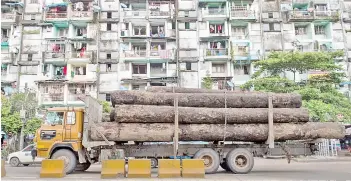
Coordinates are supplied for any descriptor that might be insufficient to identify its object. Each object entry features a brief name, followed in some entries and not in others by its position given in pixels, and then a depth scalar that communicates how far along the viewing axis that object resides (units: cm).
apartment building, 3706
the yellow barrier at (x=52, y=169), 1141
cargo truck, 1230
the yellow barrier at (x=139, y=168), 1128
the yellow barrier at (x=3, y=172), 1200
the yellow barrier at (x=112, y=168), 1122
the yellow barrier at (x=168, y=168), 1128
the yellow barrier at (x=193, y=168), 1127
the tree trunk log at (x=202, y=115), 1234
